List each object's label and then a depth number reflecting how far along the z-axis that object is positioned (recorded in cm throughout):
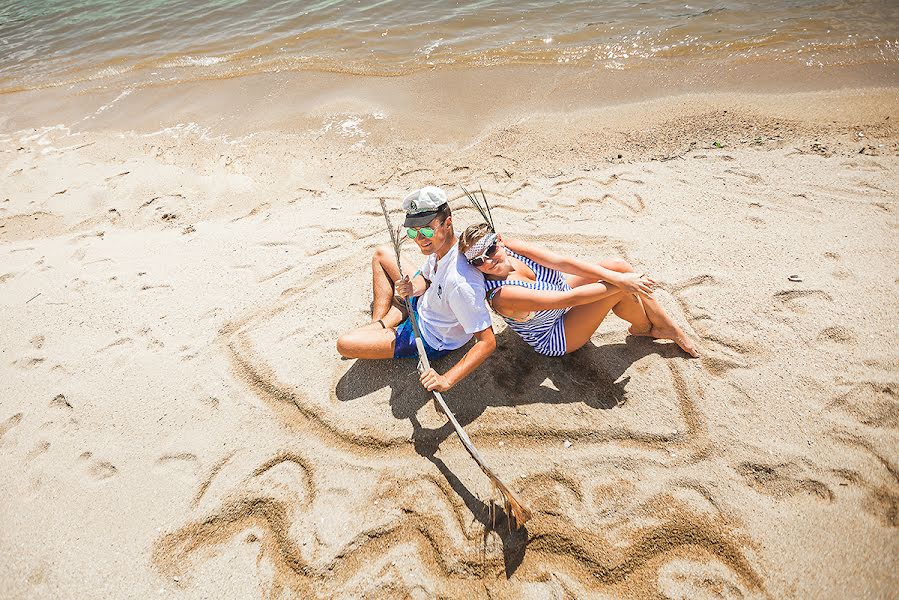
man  239
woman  240
